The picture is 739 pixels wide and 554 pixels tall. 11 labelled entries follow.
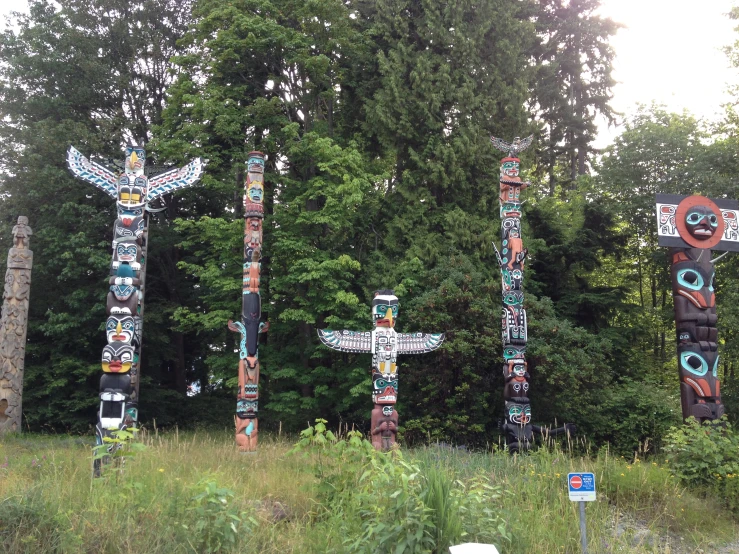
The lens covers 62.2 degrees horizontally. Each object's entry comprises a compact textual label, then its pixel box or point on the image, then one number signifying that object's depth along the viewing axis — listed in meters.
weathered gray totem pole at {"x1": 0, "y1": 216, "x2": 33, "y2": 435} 12.32
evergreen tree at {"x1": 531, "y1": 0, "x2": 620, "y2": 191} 21.44
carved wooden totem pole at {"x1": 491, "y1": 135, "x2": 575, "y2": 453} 10.52
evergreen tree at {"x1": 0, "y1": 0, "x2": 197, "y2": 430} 15.70
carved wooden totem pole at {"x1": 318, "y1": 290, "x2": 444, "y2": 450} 10.20
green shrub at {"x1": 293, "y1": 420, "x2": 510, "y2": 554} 3.88
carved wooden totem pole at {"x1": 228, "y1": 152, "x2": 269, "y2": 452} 10.60
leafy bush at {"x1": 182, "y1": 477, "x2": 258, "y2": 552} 4.05
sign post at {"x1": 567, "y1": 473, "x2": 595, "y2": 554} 4.42
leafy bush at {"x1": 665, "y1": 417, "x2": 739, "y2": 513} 6.70
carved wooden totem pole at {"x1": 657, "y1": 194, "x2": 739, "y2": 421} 9.64
